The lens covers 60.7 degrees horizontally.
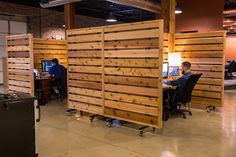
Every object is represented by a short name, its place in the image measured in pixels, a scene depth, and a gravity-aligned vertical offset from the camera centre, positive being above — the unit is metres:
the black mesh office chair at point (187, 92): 4.46 -0.56
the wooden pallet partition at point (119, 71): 3.61 -0.07
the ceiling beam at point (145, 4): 5.91 +2.00
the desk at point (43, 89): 6.06 -0.68
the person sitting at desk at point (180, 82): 4.50 -0.31
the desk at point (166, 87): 4.39 -0.41
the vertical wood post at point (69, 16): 7.22 +1.84
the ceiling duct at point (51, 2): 5.92 +2.02
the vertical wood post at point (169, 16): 5.66 +1.47
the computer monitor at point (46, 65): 6.81 +0.08
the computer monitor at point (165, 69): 4.97 -0.03
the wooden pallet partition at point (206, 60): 5.08 +0.21
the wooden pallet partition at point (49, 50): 7.00 +0.61
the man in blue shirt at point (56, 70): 6.35 -0.09
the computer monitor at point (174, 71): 5.32 -0.09
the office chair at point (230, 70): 10.05 -0.08
